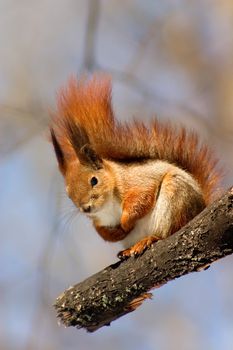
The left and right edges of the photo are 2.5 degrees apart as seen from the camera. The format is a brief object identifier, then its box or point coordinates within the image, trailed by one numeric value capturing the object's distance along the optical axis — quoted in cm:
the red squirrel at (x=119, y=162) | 448
